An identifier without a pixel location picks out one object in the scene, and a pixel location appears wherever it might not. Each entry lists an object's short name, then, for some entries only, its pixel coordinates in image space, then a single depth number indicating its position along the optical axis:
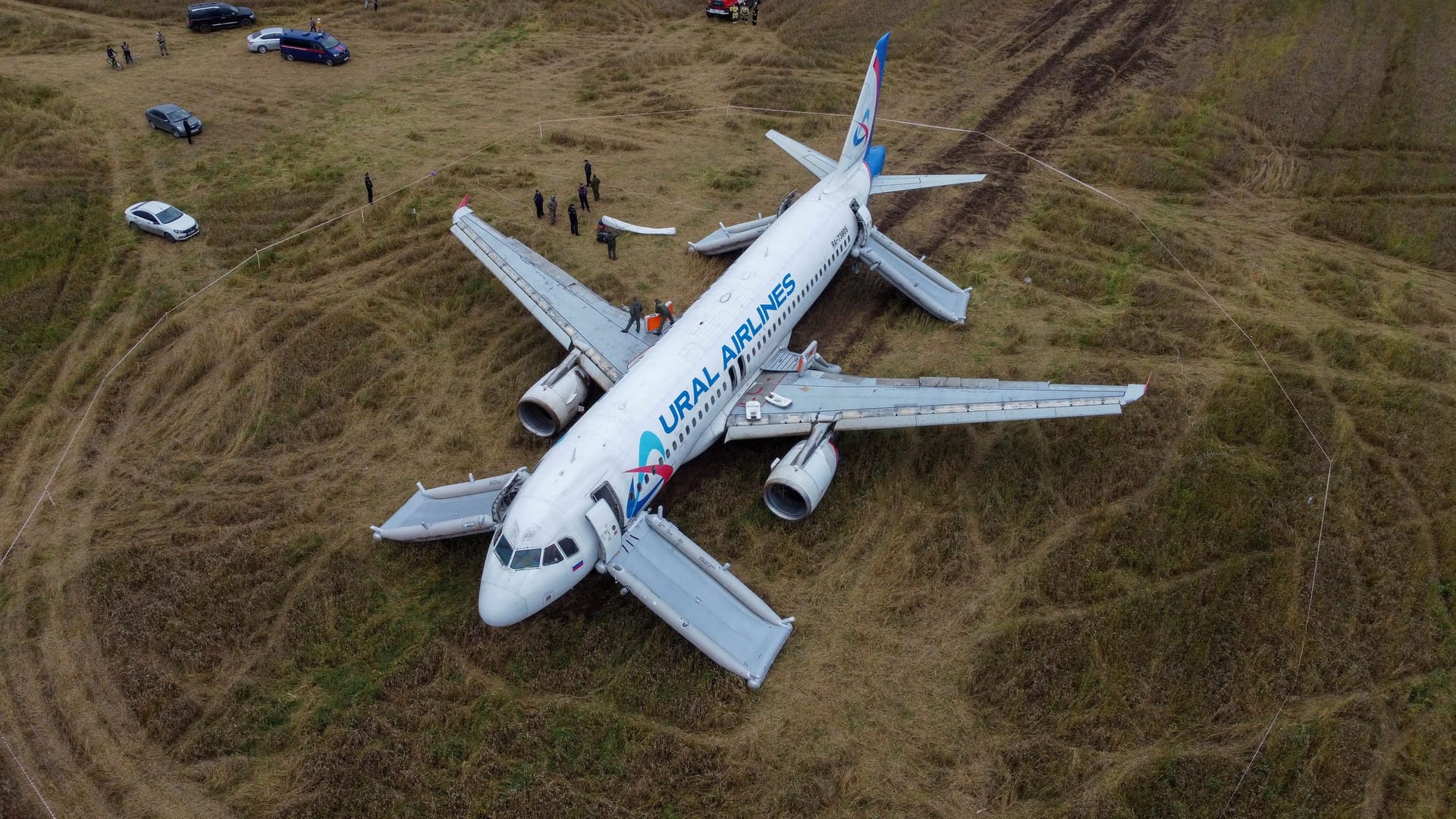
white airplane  25.47
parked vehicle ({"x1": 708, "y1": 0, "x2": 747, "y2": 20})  68.69
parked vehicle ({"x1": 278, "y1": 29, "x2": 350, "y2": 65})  61.41
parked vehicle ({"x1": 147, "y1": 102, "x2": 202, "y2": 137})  52.50
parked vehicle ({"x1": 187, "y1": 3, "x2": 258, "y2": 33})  64.88
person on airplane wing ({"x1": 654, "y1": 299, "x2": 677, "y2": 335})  36.19
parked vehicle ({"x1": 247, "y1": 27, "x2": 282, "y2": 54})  62.69
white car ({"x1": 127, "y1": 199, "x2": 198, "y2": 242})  43.88
